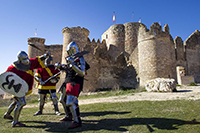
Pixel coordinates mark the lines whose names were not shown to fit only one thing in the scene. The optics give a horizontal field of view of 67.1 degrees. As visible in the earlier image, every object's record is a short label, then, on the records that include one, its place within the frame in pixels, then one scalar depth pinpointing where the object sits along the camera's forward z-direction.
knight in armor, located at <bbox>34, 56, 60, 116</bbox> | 5.35
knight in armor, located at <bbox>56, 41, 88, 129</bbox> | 3.69
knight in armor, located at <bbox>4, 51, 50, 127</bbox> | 3.96
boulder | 9.40
